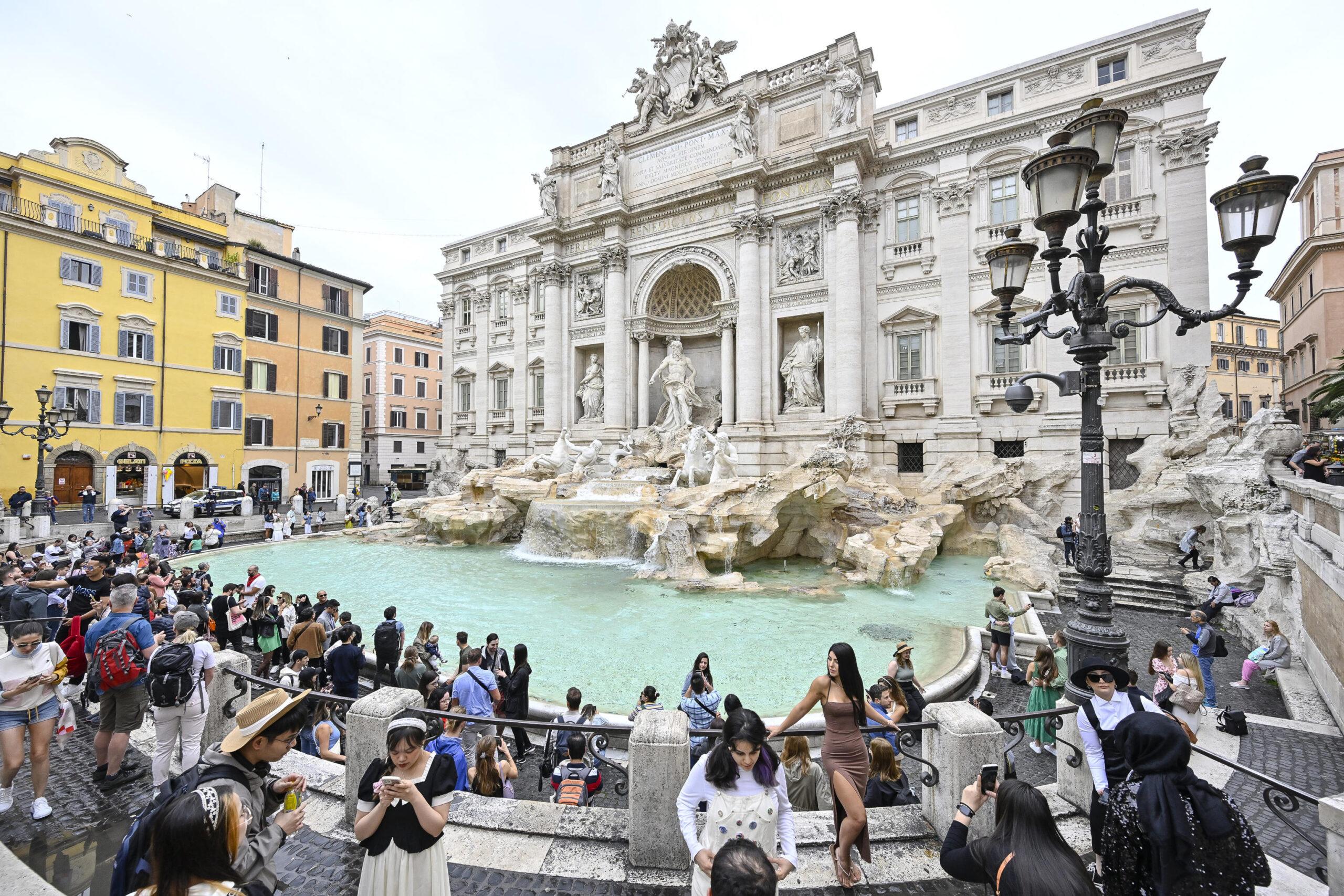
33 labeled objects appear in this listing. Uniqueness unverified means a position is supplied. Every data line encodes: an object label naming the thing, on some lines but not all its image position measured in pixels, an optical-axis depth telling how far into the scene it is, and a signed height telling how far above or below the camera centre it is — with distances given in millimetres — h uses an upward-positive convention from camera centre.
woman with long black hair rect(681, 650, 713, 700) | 4969 -1985
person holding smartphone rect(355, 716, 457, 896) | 2195 -1531
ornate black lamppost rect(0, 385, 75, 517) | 13805 +932
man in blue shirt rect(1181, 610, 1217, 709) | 6184 -2343
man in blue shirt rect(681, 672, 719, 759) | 4492 -2168
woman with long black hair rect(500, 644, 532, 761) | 5121 -2247
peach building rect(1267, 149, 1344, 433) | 20891 +7074
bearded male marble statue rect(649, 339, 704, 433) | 21203 +2697
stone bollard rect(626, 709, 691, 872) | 3084 -1997
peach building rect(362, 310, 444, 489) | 37750 +4276
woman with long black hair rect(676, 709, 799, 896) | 2393 -1558
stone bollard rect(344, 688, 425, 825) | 3316 -1726
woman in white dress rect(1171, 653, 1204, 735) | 4590 -2135
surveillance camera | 5141 +579
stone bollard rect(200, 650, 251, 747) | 4258 -1926
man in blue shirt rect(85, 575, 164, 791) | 4191 -1979
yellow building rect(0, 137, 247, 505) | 19656 +5451
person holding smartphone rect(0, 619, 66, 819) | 3748 -1751
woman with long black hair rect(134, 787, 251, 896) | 1613 -1225
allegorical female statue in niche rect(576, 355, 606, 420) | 24156 +3058
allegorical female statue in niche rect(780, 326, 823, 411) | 19641 +3219
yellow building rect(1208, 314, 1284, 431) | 33438 +5689
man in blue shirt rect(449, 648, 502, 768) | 4543 -2089
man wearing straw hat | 2053 -1260
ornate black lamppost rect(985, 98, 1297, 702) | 4000 +1565
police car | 19250 -1632
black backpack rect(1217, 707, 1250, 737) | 5016 -2562
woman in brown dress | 2857 -1652
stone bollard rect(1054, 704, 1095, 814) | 3494 -2178
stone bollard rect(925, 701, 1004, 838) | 3154 -1806
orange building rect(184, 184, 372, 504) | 26156 +5030
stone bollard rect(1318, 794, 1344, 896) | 2307 -1684
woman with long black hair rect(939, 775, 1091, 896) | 1844 -1461
